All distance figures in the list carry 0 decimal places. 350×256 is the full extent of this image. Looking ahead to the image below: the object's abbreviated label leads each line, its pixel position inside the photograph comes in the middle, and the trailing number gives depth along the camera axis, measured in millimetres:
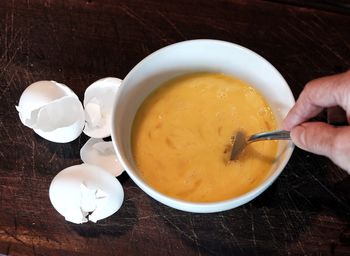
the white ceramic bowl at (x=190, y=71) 916
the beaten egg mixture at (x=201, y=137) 912
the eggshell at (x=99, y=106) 988
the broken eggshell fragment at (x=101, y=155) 969
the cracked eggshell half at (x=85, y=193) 876
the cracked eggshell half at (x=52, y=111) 932
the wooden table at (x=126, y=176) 931
